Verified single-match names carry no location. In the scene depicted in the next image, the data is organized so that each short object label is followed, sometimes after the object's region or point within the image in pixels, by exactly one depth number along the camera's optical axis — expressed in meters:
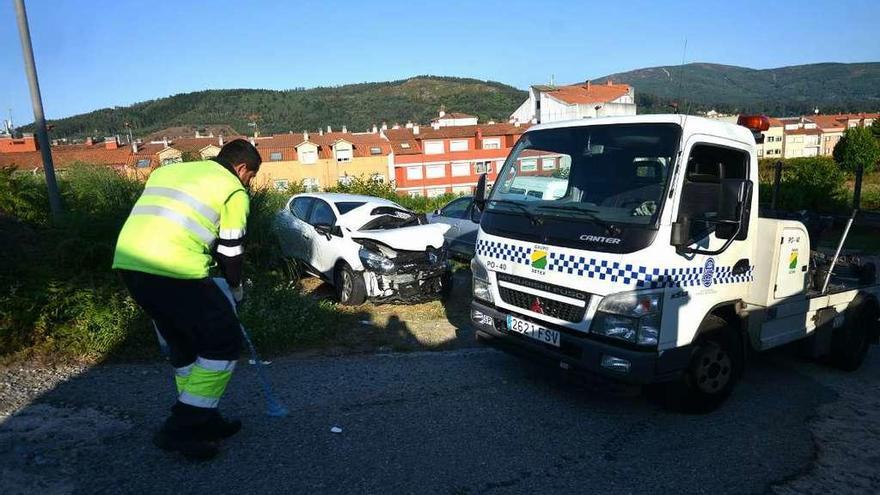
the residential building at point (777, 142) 80.12
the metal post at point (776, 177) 6.66
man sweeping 3.33
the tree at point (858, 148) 48.77
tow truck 4.07
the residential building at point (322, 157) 59.25
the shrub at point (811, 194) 17.70
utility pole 6.92
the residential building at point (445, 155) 64.19
